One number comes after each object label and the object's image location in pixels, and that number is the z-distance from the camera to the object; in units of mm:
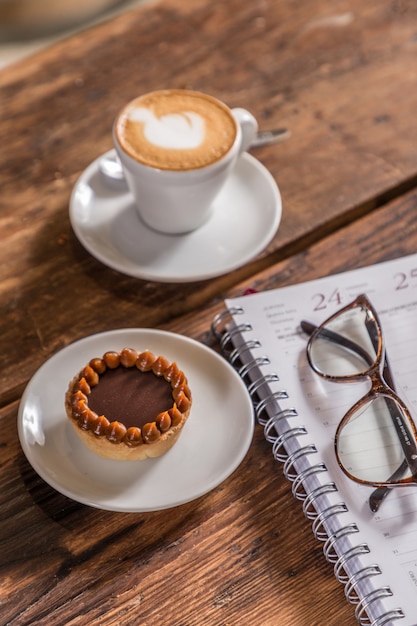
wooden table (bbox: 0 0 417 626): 781
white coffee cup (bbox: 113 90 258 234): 890
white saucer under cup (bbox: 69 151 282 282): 908
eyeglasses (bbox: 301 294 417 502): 807
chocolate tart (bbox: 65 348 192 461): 791
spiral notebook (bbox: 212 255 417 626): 774
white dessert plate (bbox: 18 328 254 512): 793
